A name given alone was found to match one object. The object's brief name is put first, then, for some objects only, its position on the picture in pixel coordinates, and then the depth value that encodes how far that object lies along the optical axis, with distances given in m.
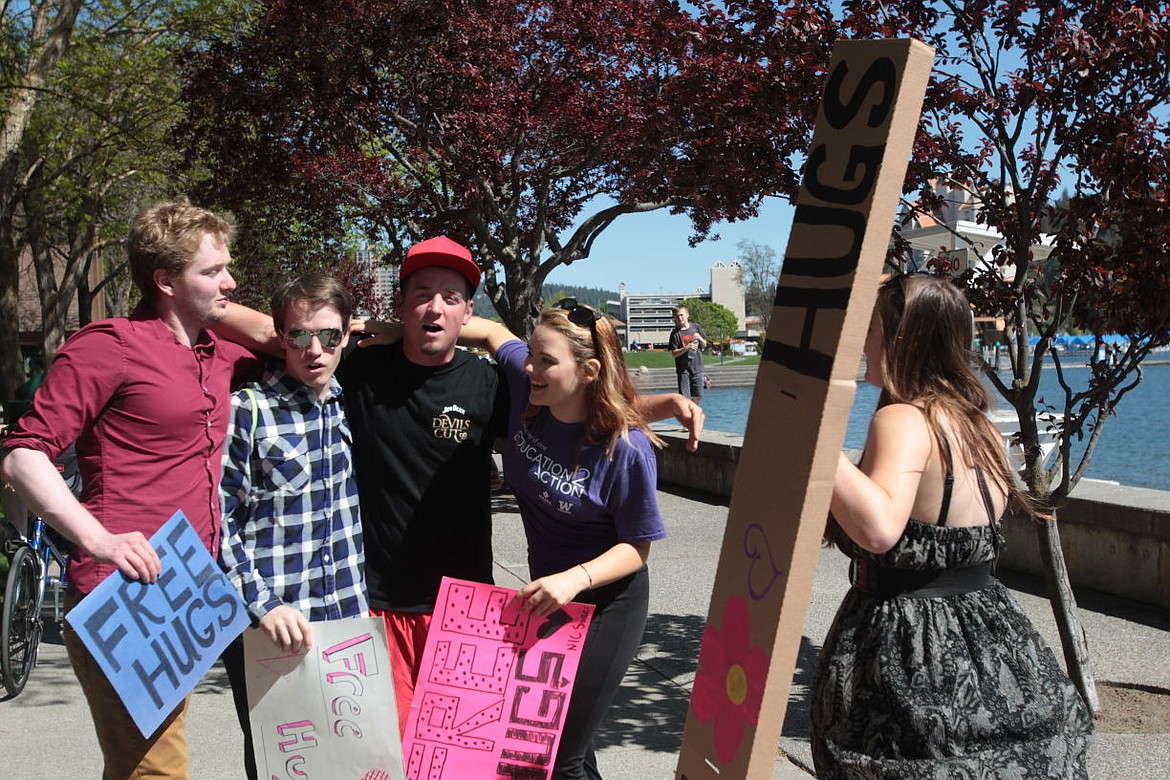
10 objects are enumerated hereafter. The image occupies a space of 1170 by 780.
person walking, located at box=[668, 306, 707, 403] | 16.34
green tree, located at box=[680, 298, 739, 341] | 140.38
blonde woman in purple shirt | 2.95
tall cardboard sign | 1.77
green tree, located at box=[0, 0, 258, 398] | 14.46
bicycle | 5.55
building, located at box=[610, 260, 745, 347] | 176.62
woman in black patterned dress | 2.32
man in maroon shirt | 2.58
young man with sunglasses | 2.86
